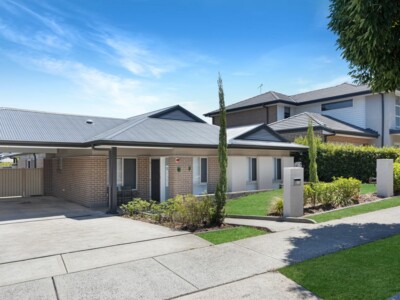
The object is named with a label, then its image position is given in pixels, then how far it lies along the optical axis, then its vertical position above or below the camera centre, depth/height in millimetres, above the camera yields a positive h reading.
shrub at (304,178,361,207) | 12531 -1534
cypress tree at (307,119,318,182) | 15492 -253
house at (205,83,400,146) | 24562 +3496
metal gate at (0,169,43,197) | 19844 -1652
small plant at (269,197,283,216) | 11570 -1917
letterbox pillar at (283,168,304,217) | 10836 -1302
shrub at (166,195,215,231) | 9797 -1756
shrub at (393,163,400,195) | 15578 -1332
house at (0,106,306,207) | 14141 +87
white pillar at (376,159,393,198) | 14703 -1171
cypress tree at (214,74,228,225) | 10086 -333
